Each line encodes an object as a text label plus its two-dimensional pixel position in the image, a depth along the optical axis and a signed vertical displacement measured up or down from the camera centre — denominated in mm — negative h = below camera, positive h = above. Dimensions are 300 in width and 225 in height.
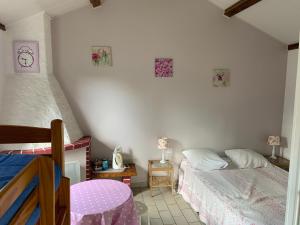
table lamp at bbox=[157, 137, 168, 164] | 3630 -729
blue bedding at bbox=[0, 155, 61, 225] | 718 -349
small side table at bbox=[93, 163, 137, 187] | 3361 -1117
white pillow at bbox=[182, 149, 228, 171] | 3465 -943
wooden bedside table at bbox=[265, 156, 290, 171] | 3762 -1047
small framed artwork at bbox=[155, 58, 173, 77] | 3668 +408
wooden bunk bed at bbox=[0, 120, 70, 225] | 693 -283
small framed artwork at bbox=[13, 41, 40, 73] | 3084 +457
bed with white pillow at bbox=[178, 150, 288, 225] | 2340 -1095
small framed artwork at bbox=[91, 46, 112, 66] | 3494 +548
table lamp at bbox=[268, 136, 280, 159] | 3963 -733
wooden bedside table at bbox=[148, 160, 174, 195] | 3586 -1253
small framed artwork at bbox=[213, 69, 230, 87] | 3848 +269
